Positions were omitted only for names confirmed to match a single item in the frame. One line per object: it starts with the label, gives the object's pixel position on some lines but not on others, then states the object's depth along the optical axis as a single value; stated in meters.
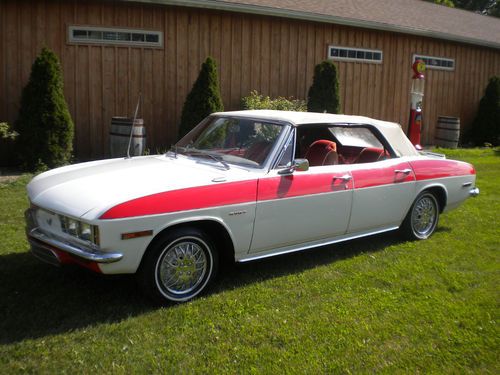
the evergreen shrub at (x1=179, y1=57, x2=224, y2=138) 10.82
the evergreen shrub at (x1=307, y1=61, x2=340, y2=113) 12.84
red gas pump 13.27
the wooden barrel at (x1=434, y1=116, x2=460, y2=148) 15.59
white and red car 3.89
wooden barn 10.13
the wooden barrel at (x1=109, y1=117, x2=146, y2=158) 9.71
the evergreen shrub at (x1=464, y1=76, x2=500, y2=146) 17.25
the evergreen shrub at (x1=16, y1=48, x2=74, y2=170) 9.09
